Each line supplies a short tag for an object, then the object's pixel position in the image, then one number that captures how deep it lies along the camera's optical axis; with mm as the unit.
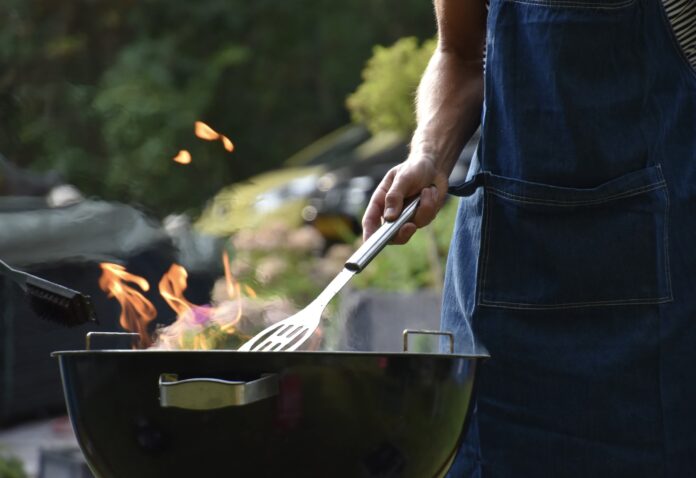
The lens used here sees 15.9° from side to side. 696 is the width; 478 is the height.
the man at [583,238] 3706
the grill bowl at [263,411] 3325
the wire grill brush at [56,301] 3539
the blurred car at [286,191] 5266
